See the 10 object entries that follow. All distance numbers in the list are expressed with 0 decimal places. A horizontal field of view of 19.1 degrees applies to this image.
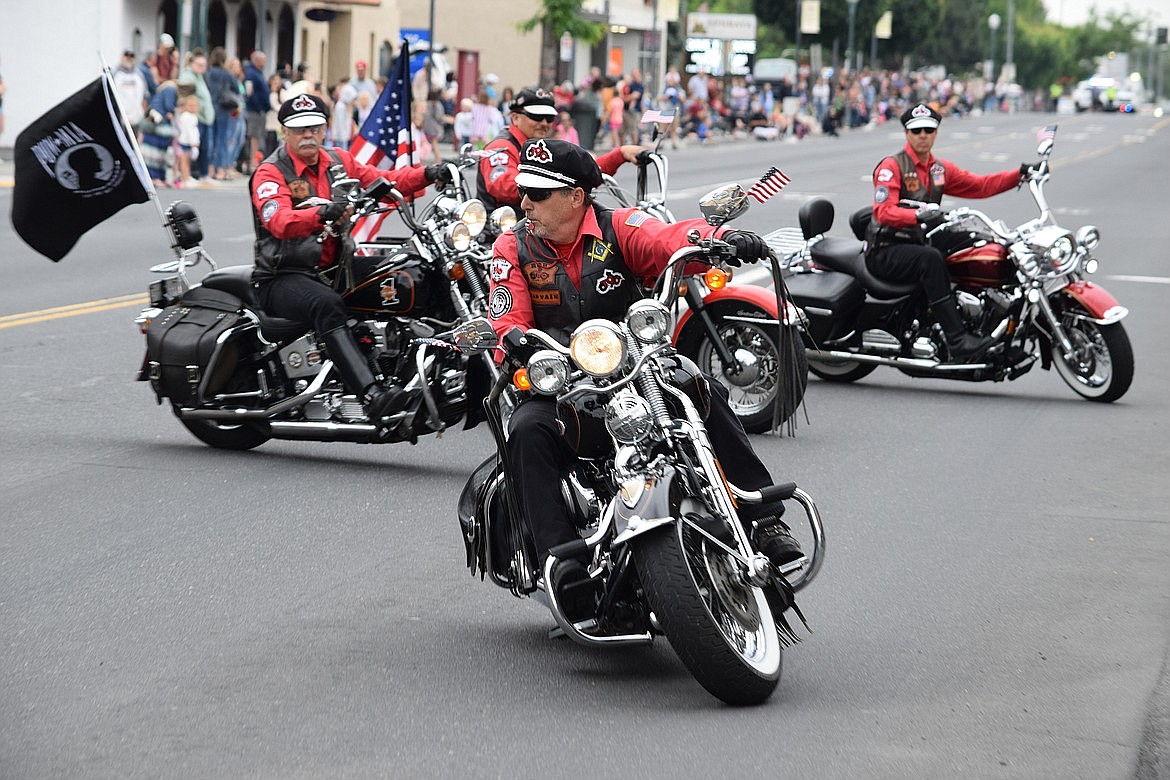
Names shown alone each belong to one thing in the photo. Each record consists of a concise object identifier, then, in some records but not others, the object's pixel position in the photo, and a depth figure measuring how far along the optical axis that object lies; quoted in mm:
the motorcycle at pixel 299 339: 17684
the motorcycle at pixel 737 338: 19164
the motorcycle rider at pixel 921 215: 22185
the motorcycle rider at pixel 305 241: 17333
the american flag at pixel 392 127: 22750
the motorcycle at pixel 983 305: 21712
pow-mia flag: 17837
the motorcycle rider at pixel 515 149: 20430
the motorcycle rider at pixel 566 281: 10681
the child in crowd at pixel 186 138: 51877
